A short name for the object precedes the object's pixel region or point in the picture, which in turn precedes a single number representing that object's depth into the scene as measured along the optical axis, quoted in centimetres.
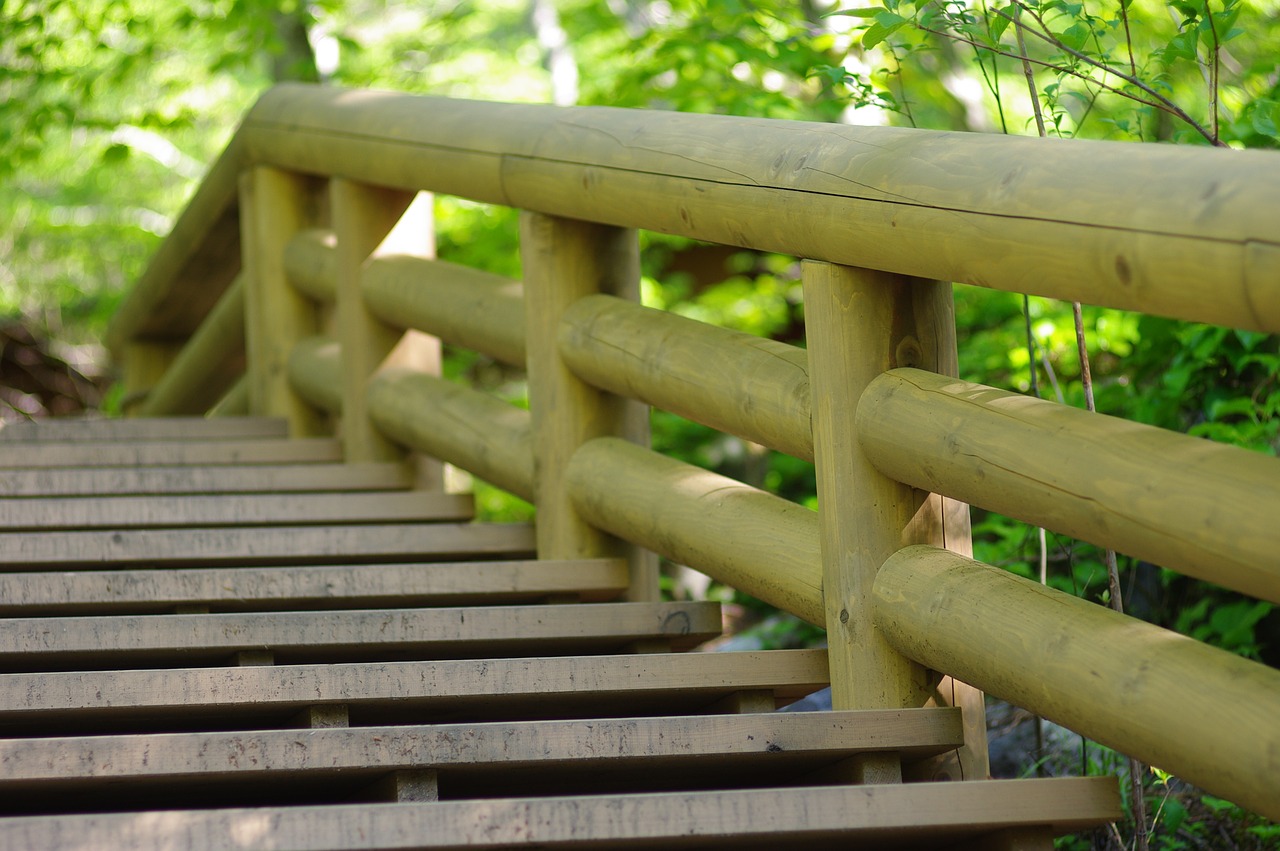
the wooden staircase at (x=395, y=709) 443
